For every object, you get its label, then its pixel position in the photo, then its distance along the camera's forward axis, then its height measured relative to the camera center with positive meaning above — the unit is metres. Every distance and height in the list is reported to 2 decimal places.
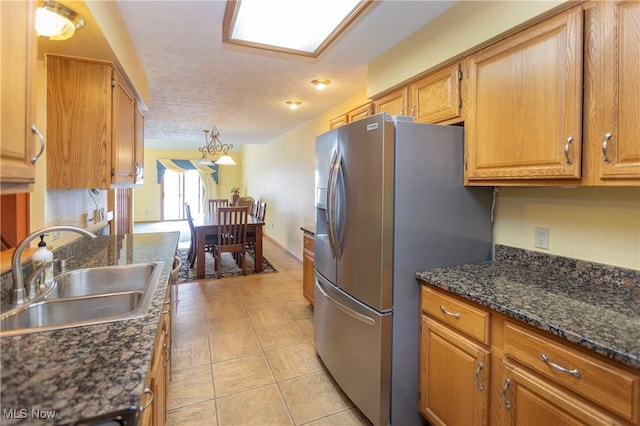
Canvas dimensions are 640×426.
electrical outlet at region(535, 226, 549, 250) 1.65 -0.15
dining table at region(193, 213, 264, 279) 4.38 -0.36
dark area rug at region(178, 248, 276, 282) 4.50 -0.95
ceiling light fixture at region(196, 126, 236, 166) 5.42 +0.89
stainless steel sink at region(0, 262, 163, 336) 1.13 -0.40
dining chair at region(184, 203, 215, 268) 4.59 -0.52
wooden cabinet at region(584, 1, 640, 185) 1.10 +0.44
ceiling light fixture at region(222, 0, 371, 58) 1.74 +1.15
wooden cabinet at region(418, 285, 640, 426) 0.94 -0.61
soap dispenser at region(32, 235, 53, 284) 1.33 -0.22
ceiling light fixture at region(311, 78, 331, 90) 2.95 +1.21
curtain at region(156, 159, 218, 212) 9.66 +1.18
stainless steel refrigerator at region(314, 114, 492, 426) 1.61 -0.15
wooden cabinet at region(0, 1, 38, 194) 0.81 +0.31
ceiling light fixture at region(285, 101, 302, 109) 3.75 +1.28
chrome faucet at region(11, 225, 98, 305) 1.16 -0.26
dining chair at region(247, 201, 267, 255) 4.80 -0.16
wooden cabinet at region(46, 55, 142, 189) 1.72 +0.48
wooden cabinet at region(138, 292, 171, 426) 0.97 -0.65
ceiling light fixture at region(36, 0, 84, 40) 1.24 +0.77
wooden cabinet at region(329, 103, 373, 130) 2.64 +0.87
